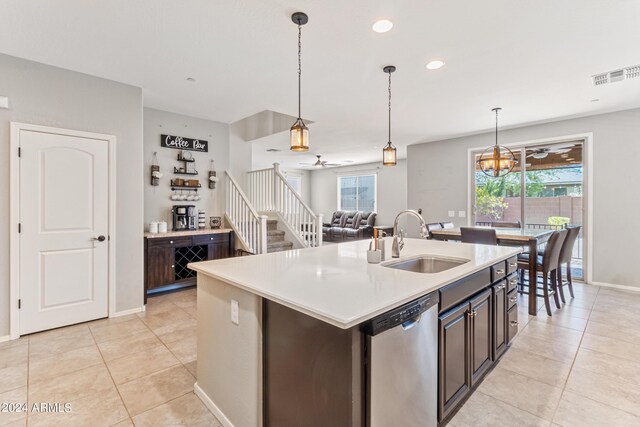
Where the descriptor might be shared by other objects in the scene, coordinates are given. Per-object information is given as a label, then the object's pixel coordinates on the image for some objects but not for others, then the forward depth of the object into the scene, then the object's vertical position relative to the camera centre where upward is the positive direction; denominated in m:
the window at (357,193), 10.47 +0.69
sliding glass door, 5.09 +0.37
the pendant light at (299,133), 2.31 +0.62
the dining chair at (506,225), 4.98 -0.21
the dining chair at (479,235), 3.80 -0.31
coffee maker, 4.77 -0.09
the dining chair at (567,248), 3.82 -0.47
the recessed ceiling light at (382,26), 2.36 +1.49
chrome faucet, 2.32 -0.21
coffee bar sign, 4.77 +1.13
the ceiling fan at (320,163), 8.80 +1.64
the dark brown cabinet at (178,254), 4.18 -0.64
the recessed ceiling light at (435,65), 3.05 +1.52
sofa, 9.39 -0.49
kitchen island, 1.21 -0.60
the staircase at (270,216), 4.96 -0.07
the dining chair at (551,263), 3.46 -0.62
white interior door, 3.02 -0.19
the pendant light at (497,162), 4.25 +0.72
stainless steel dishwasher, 1.24 -0.70
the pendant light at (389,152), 3.12 +0.62
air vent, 3.20 +1.50
